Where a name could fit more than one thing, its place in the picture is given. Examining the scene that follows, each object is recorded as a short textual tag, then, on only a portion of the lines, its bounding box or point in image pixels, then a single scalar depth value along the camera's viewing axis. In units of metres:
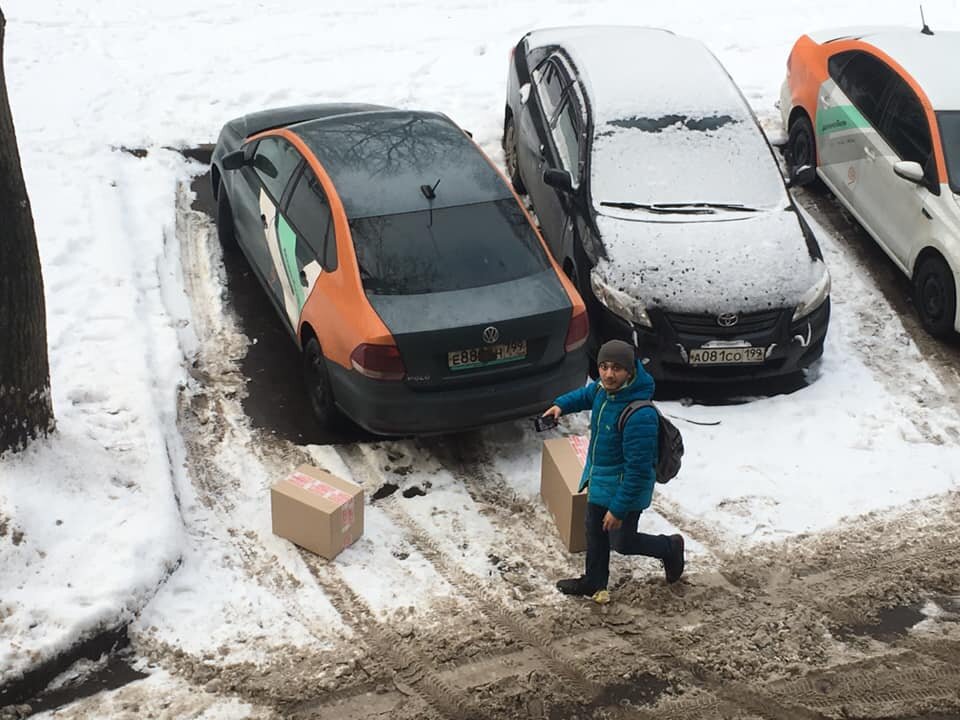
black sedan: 16.67
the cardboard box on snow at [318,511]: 13.25
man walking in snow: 11.67
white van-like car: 18.92
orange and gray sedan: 14.38
